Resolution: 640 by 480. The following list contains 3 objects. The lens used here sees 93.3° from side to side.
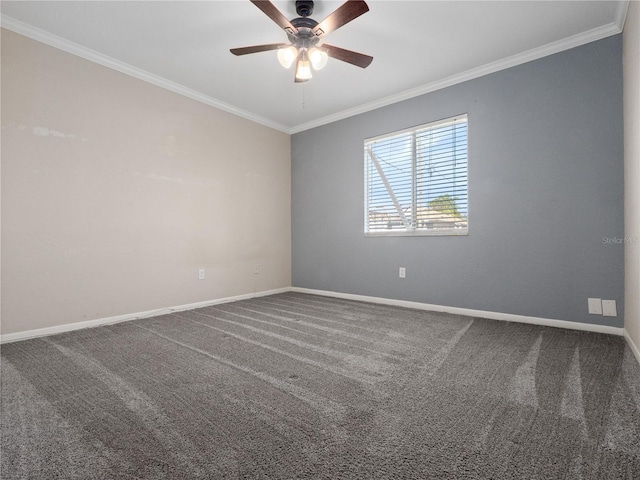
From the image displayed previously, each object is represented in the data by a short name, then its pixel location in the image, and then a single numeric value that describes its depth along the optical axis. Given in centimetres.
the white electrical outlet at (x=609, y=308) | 246
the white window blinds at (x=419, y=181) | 331
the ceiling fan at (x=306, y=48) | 213
